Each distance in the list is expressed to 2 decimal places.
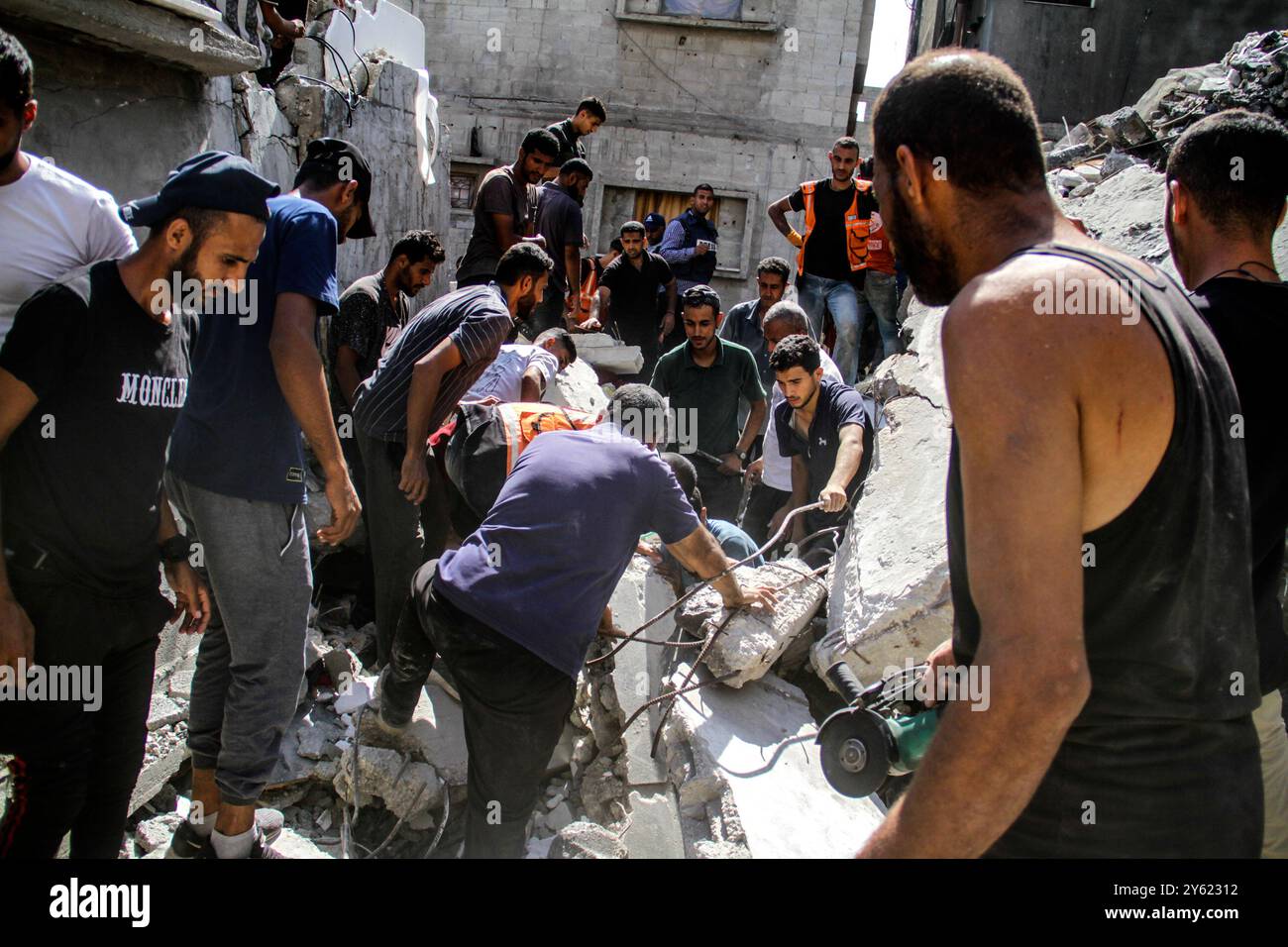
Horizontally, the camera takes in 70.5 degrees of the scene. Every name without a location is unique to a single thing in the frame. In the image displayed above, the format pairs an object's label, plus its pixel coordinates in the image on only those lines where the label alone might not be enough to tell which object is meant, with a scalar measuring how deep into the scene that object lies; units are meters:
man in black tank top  1.05
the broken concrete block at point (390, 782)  3.44
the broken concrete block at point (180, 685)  3.42
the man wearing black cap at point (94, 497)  2.06
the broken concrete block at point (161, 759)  3.14
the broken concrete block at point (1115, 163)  5.79
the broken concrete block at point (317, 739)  3.61
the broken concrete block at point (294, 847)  2.98
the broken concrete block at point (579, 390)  5.69
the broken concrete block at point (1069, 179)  5.79
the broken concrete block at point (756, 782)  2.90
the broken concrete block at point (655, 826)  3.19
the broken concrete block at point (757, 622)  3.47
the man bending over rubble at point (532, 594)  2.72
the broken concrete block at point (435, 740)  3.56
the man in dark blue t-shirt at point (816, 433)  4.45
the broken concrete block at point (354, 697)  3.77
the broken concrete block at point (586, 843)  2.87
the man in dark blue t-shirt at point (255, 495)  2.56
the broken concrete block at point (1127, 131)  6.10
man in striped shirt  3.59
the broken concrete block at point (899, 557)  3.36
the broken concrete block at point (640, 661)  3.48
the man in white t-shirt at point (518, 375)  4.37
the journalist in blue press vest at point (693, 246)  8.63
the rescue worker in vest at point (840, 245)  6.82
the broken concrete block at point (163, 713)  3.29
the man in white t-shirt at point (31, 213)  2.08
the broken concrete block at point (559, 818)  3.49
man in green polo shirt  5.73
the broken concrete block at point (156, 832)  3.01
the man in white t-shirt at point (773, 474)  5.25
